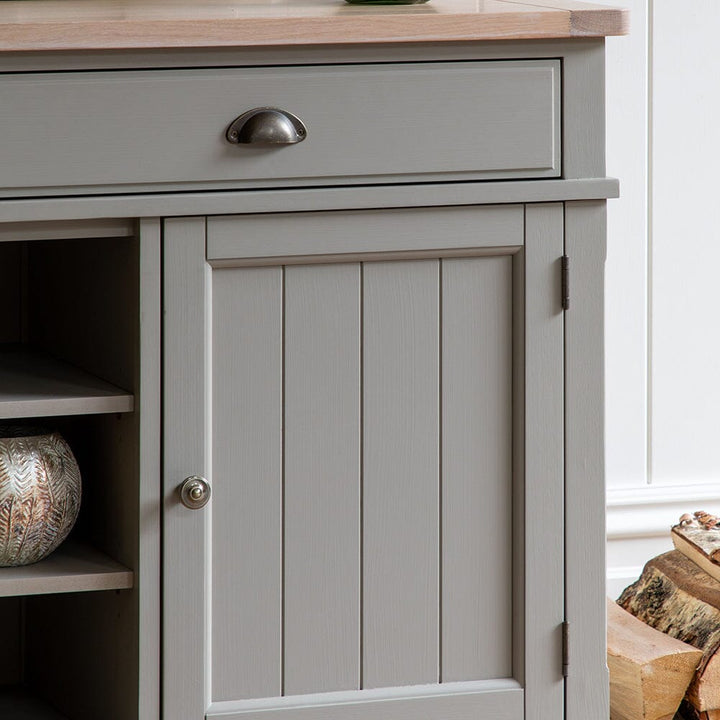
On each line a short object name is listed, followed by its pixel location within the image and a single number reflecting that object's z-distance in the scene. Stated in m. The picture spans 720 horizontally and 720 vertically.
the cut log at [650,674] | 3.68
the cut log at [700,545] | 3.79
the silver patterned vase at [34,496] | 3.39
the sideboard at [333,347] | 3.30
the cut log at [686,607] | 3.69
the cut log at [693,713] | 3.69
